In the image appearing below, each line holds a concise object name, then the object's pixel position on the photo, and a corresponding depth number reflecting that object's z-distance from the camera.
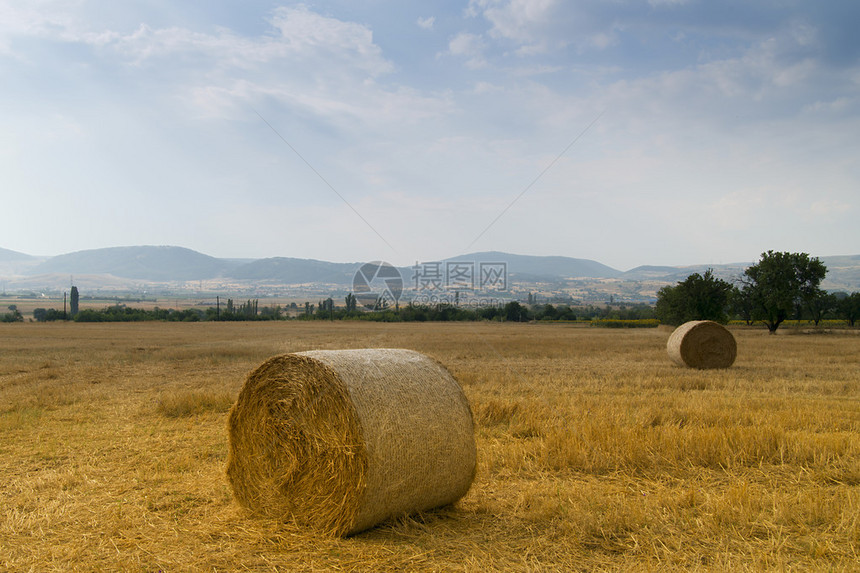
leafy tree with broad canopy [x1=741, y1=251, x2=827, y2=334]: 45.69
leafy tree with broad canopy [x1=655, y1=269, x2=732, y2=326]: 47.25
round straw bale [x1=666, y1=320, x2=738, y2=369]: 21.59
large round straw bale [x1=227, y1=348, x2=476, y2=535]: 5.55
